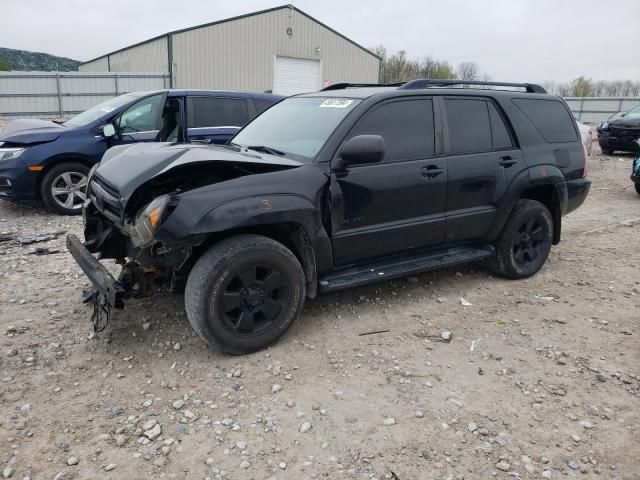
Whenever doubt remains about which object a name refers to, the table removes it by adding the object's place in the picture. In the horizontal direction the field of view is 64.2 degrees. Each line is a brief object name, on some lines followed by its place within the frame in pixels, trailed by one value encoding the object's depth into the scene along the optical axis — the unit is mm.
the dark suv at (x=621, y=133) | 13148
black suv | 3193
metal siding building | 22312
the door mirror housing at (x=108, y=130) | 6750
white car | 11445
